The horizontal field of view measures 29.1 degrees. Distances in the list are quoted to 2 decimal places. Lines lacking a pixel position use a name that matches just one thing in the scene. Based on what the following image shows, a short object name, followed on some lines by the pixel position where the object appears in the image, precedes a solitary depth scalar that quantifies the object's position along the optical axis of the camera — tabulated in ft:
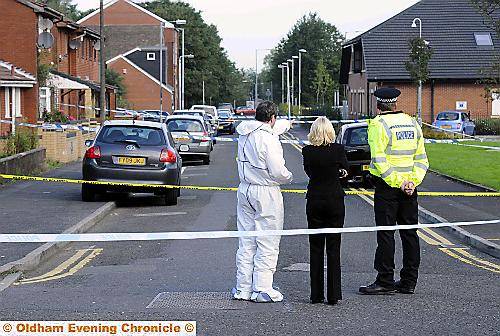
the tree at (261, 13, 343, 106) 386.52
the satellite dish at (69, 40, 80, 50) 172.96
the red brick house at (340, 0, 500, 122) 198.59
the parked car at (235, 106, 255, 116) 325.93
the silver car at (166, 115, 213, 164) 108.06
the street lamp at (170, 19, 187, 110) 284.00
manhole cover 28.07
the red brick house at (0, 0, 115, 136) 131.03
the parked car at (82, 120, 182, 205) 58.54
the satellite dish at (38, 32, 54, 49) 130.31
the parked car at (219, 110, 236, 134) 206.03
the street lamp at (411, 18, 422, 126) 160.07
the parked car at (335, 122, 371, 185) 73.36
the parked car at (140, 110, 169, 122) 161.47
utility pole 105.81
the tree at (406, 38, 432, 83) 164.55
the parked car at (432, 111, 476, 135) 172.55
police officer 30.58
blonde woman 28.99
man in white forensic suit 28.96
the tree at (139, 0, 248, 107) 378.53
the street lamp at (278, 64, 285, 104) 419.68
